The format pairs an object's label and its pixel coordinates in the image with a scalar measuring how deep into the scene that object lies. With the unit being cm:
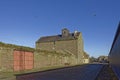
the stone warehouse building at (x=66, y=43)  3477
